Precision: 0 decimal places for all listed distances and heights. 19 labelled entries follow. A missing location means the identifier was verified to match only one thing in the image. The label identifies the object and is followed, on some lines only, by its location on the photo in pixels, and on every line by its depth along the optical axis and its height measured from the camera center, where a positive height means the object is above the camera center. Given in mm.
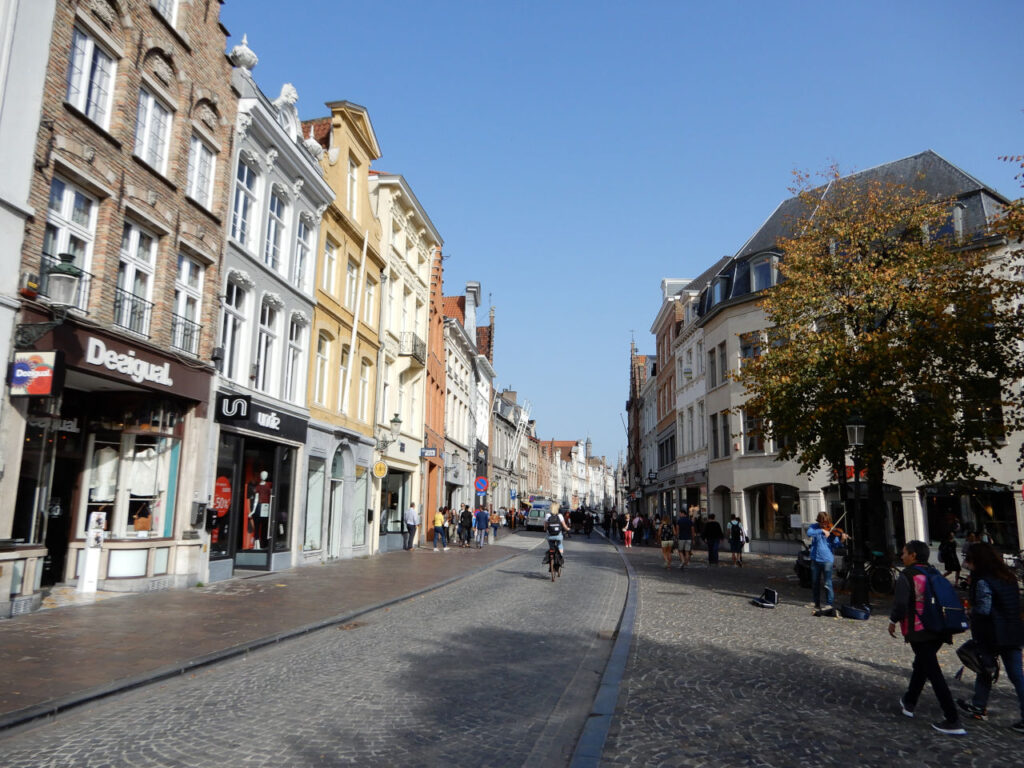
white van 59938 +144
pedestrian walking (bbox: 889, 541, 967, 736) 5816 -892
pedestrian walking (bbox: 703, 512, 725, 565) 24000 -459
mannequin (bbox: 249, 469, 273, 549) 18031 +90
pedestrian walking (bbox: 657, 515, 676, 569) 22141 -706
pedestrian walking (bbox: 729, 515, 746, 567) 24188 -612
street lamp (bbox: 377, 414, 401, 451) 25516 +2808
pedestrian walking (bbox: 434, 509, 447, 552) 28375 -435
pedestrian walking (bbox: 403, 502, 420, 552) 27641 -276
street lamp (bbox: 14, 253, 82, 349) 10281 +2978
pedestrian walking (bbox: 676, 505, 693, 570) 21906 -490
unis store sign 15531 +2183
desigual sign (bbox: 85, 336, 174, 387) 11617 +2448
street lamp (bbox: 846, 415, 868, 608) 12898 -193
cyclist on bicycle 17664 -186
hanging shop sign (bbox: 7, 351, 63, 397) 10094 +1830
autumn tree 14812 +3737
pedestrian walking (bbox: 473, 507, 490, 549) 31234 -205
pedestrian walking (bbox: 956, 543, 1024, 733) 5938 -741
